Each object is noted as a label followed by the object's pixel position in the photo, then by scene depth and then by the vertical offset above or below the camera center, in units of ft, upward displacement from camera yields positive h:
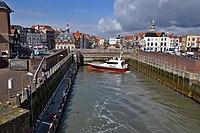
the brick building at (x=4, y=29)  128.82 +13.19
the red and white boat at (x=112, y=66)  152.25 -12.30
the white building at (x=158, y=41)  317.42 +13.98
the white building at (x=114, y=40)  565.37 +28.11
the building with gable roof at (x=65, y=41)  317.83 +13.53
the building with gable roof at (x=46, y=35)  351.87 +25.20
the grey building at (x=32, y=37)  322.96 +19.32
